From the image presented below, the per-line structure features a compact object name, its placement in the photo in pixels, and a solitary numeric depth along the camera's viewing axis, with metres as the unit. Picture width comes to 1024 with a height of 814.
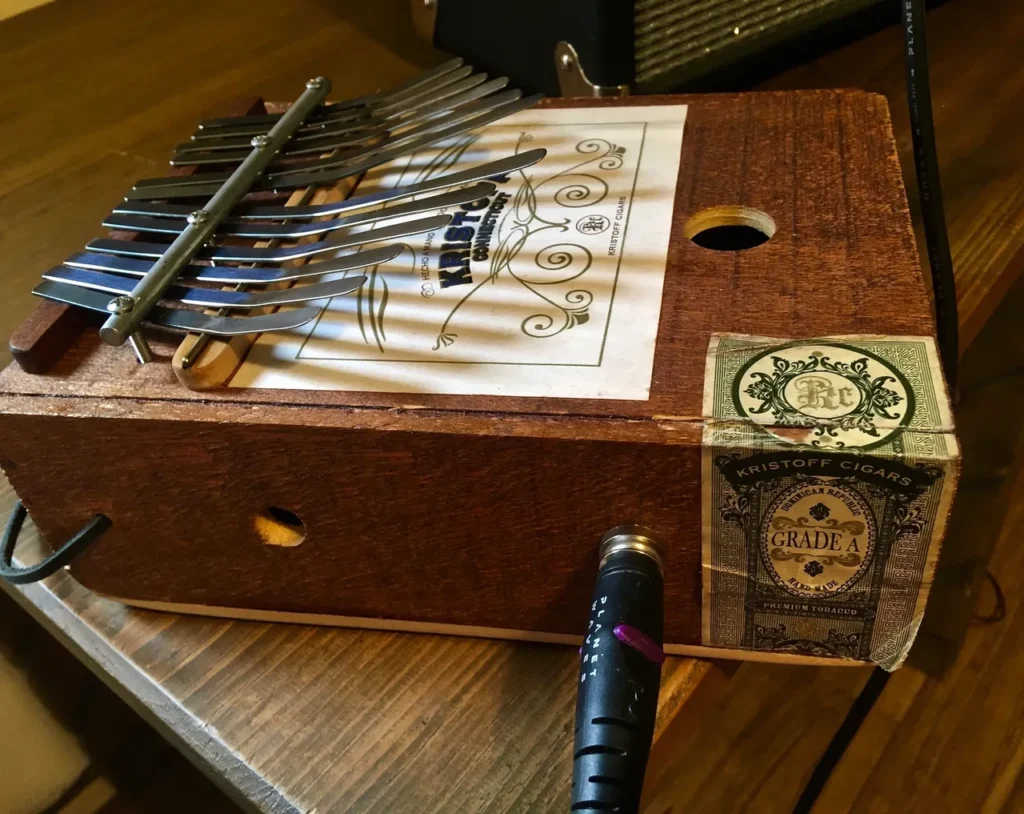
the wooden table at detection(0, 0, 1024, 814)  0.43
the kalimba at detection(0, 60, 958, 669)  0.36
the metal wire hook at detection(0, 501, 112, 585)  0.46
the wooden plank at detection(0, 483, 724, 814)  0.42
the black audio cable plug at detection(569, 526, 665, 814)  0.33
